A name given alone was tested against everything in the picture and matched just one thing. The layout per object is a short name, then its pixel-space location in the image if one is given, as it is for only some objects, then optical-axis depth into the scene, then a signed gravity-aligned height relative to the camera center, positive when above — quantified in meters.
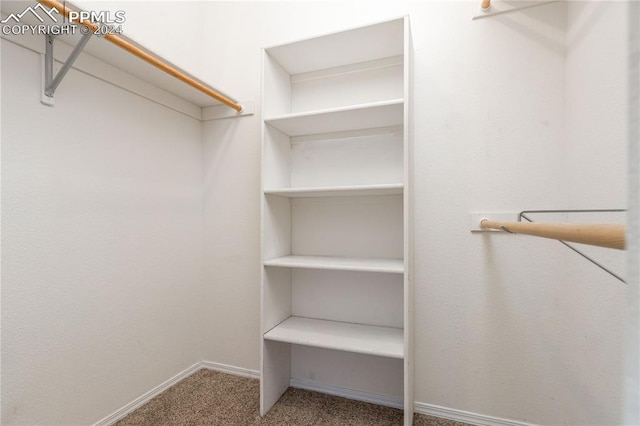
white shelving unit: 1.42 -0.03
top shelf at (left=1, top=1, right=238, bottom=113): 1.06 +0.71
